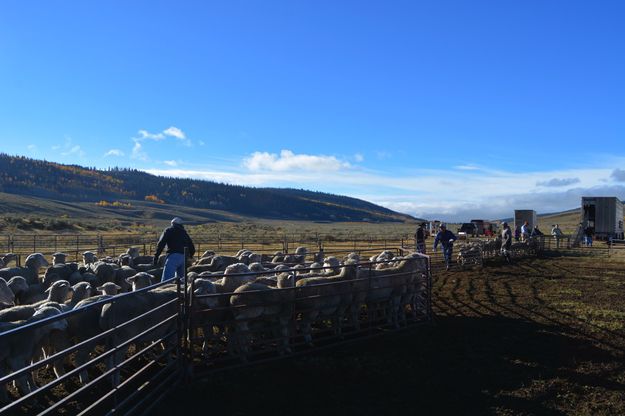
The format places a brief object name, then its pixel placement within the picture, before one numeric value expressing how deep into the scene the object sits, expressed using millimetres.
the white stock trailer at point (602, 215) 37781
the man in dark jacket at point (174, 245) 9922
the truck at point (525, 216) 43188
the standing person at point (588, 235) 34594
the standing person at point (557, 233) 32531
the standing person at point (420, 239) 20281
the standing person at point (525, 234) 29044
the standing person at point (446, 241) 20453
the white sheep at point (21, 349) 6258
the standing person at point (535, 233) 31775
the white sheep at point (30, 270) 12323
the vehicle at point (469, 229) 52531
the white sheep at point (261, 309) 8266
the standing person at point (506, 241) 24625
